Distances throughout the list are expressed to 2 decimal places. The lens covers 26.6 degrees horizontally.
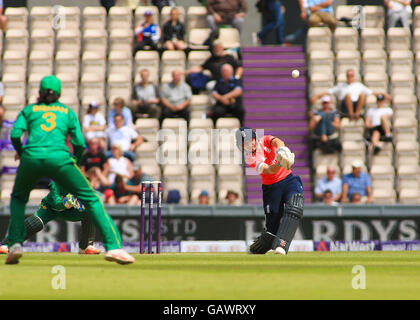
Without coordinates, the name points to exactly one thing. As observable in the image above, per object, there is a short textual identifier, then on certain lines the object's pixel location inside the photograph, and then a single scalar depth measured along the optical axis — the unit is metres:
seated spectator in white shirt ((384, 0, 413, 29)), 19.33
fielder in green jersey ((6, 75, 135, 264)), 7.95
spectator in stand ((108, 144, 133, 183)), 16.22
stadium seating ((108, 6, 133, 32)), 19.78
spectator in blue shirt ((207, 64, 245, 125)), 17.64
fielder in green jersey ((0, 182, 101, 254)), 10.41
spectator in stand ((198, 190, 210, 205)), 16.08
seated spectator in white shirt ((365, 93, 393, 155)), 17.36
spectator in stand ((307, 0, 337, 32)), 19.34
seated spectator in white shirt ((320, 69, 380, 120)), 17.56
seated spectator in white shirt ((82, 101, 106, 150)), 17.05
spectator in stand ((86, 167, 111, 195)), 15.90
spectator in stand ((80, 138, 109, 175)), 16.19
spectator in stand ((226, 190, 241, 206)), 16.12
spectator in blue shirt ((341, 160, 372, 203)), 16.30
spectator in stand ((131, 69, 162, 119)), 17.80
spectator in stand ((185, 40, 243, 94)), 18.14
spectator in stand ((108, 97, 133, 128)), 17.21
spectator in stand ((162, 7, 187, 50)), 19.05
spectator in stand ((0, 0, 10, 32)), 19.81
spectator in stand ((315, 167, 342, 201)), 16.38
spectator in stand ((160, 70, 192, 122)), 17.72
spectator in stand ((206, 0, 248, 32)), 19.30
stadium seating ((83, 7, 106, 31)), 19.98
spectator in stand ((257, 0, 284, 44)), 19.67
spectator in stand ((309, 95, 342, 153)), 17.20
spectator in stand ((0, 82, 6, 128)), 17.55
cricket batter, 10.47
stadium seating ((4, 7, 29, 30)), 20.03
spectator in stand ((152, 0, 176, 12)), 20.09
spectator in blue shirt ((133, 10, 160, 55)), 19.14
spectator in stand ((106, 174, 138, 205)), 15.74
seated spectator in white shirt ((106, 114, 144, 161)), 16.86
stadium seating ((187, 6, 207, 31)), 20.03
